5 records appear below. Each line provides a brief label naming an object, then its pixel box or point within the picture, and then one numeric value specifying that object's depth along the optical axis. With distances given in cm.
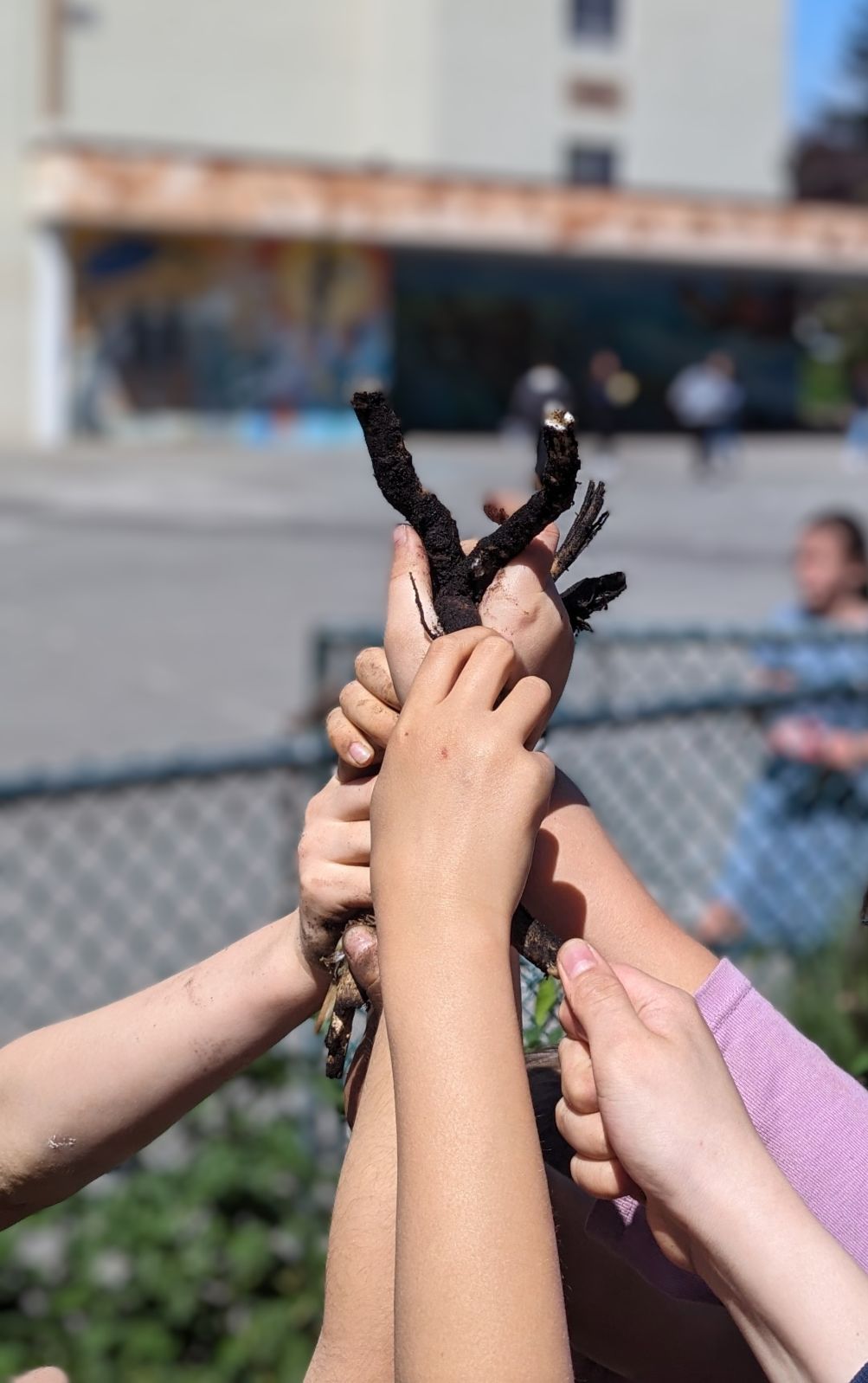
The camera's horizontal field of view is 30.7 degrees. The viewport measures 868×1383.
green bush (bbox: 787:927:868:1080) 309
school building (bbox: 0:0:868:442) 2678
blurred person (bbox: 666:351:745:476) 2469
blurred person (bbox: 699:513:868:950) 434
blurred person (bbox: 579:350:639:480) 2319
